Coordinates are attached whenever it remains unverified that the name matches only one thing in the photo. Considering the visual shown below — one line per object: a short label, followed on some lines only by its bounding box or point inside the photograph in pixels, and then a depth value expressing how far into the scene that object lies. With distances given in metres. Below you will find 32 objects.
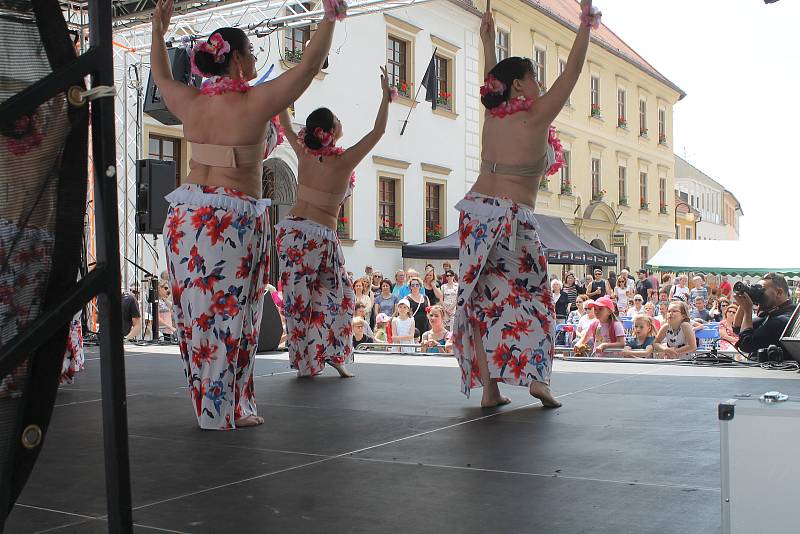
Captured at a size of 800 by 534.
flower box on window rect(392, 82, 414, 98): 20.52
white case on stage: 1.70
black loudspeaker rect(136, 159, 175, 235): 9.91
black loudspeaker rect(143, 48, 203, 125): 10.05
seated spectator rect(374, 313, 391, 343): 11.02
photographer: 7.09
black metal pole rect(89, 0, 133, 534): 1.95
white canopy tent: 21.56
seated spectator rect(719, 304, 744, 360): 9.96
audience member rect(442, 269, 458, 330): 11.83
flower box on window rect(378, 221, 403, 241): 19.89
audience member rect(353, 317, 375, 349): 10.20
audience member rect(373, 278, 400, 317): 12.38
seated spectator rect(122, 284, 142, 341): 10.97
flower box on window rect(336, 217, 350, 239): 18.39
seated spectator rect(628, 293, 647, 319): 12.24
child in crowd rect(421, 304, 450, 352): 9.80
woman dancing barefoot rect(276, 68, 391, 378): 5.76
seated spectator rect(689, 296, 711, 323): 12.95
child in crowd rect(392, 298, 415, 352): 10.84
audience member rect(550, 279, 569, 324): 15.02
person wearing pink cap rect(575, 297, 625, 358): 8.82
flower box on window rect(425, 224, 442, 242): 21.55
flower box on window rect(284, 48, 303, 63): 16.71
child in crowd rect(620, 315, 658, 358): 9.33
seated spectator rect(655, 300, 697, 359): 8.36
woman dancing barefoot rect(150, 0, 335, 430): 3.95
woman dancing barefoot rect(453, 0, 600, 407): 4.51
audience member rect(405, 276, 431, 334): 12.02
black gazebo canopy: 17.15
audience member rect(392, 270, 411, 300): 13.14
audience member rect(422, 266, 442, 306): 13.95
